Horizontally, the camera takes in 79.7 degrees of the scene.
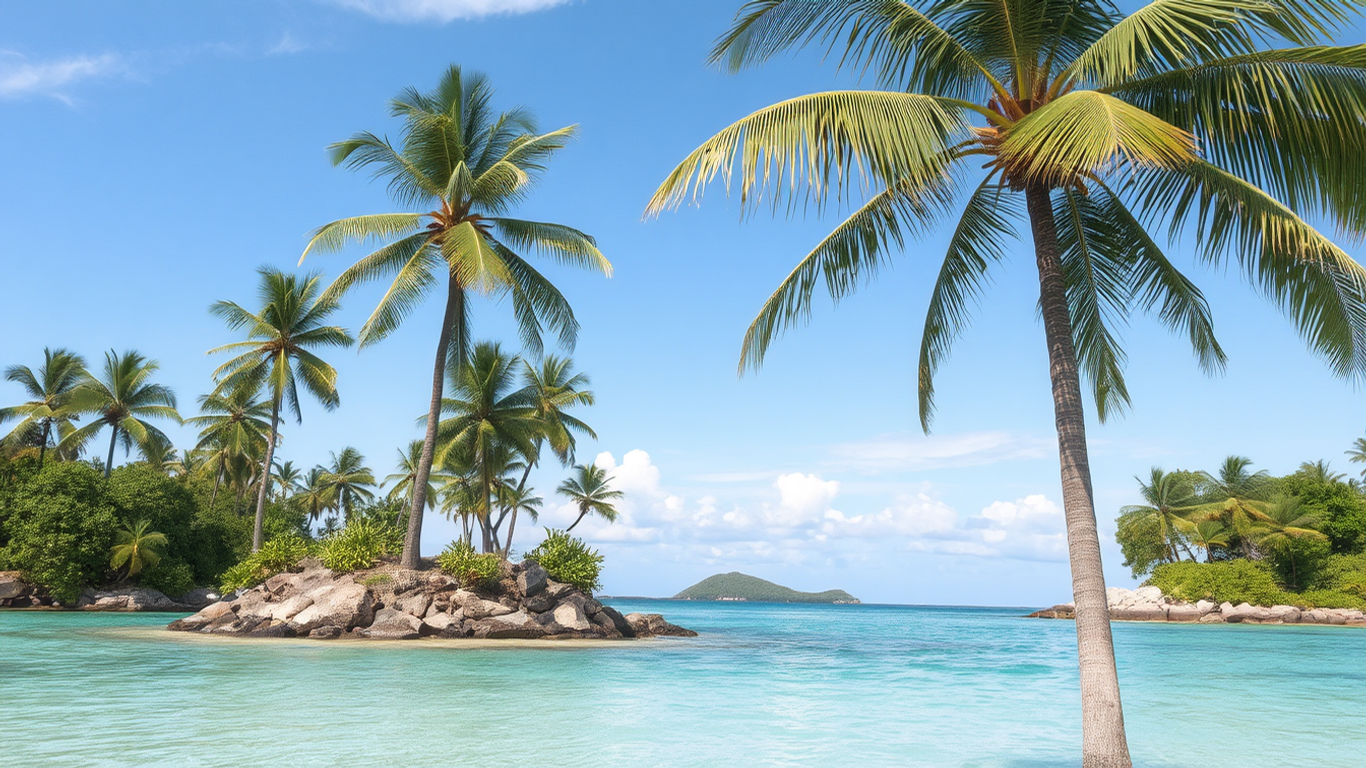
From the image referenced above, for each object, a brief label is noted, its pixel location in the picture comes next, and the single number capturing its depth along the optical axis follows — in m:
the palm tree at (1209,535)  46.62
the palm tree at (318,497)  53.88
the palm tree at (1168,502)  48.94
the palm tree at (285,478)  56.47
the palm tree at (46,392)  33.62
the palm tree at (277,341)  28.61
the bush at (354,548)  20.58
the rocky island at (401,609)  18.94
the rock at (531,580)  21.14
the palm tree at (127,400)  33.41
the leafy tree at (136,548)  30.47
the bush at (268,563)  22.86
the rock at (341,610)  18.81
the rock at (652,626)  24.91
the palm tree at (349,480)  53.91
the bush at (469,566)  20.44
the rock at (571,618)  21.23
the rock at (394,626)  18.64
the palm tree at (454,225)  19.38
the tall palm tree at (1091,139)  5.05
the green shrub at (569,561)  22.91
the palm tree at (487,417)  29.62
